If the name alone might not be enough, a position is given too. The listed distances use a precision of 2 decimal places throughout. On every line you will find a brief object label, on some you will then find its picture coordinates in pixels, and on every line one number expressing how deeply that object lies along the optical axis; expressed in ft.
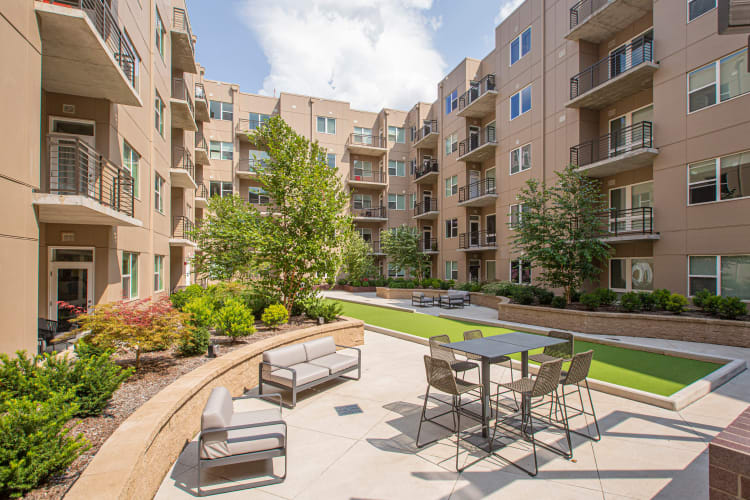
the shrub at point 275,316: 33.73
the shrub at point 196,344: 25.13
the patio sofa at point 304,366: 22.26
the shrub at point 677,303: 39.81
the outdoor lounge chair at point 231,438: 13.91
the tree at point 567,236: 47.21
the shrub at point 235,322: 28.27
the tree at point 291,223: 36.40
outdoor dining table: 17.43
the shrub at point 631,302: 42.65
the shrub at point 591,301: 45.24
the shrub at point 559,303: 48.42
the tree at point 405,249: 94.99
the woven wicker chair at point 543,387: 16.00
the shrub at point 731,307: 35.96
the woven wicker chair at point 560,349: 23.12
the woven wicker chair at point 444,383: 16.71
